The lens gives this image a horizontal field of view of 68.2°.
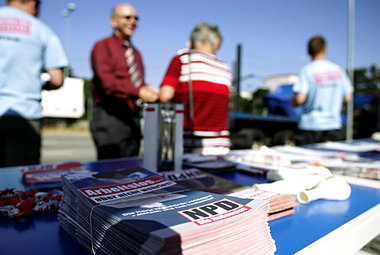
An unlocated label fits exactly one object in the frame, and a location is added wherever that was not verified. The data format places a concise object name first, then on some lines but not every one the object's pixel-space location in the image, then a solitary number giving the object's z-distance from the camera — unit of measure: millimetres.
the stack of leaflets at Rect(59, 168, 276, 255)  344
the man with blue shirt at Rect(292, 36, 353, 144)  2328
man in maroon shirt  1854
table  495
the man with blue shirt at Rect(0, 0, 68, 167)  1459
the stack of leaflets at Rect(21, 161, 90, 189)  855
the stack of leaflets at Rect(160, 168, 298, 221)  644
